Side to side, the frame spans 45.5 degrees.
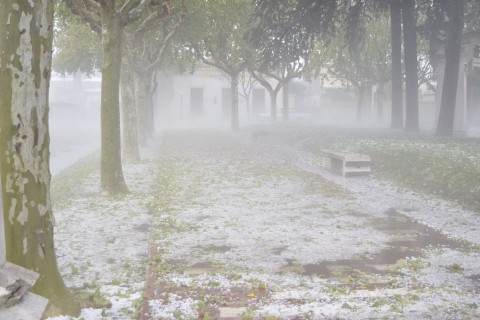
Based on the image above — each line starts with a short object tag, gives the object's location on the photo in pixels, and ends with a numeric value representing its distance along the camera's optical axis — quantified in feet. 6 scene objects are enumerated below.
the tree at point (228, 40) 73.82
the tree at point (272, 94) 124.32
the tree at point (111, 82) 35.83
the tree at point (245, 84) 184.60
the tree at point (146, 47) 46.21
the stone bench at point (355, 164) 47.42
